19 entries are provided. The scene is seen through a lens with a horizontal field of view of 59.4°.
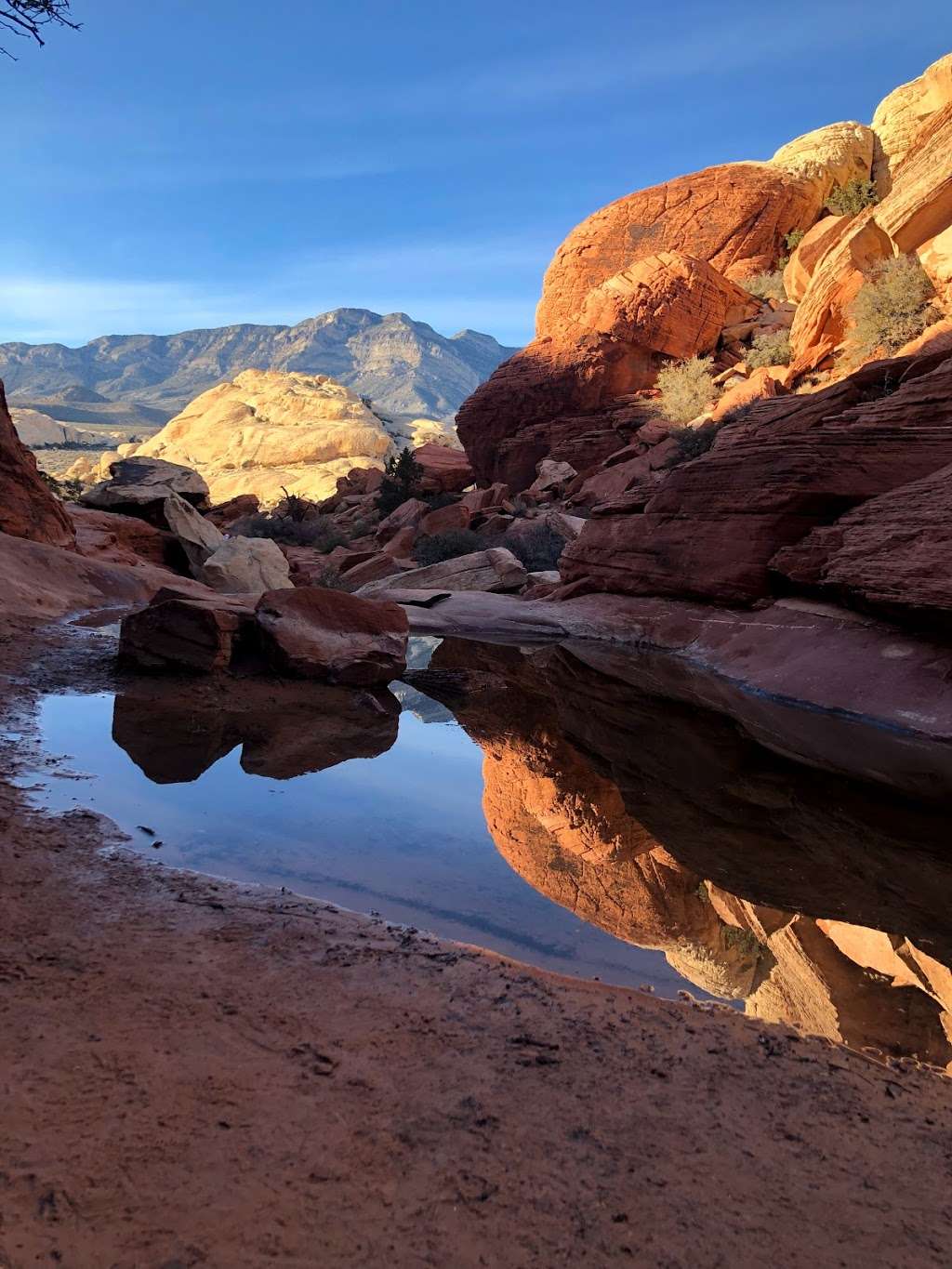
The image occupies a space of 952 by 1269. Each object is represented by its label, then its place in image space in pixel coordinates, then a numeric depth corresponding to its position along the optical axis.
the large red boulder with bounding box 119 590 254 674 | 9.56
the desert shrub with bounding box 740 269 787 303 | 31.75
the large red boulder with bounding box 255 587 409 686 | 9.83
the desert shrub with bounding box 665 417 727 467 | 21.67
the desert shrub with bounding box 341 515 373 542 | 31.40
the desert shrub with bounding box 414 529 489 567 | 22.34
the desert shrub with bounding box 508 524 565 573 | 22.02
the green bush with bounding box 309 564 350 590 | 20.31
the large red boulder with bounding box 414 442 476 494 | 36.41
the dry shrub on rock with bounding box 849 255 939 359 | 20.23
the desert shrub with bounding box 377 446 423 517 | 34.03
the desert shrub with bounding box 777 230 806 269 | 33.13
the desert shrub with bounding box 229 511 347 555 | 31.34
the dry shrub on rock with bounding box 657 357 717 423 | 27.70
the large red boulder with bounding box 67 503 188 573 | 18.62
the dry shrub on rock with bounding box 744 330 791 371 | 27.06
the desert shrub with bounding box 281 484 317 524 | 35.22
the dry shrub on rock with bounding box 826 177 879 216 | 33.25
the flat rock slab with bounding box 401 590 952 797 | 8.34
